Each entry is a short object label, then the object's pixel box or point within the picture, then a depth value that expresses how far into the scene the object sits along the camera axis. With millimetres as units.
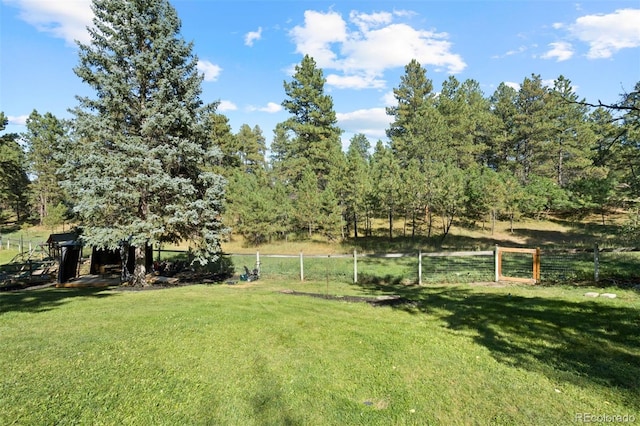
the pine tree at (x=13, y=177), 36406
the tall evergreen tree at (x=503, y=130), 40625
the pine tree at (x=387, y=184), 26973
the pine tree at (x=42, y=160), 39844
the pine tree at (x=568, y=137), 36969
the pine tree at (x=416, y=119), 30688
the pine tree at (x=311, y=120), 36250
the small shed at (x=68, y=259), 14172
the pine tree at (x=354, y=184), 28078
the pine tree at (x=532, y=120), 37531
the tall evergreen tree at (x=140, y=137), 12281
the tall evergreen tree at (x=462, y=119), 37781
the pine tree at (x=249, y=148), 52125
